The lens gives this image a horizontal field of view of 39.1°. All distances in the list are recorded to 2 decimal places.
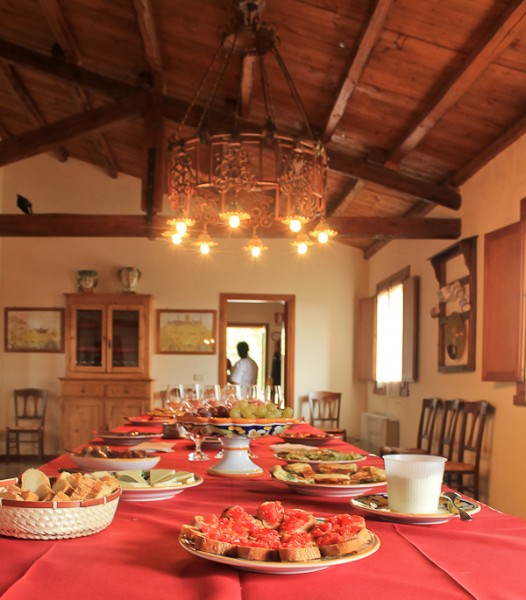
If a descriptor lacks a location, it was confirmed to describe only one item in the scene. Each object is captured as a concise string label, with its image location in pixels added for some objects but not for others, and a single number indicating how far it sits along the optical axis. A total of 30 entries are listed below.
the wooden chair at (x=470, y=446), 4.79
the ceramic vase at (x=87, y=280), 8.45
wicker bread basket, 1.29
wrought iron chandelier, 3.81
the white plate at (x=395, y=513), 1.46
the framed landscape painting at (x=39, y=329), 8.66
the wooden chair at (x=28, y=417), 8.34
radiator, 7.48
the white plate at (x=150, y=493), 1.69
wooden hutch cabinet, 8.24
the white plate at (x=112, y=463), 1.95
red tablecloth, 1.06
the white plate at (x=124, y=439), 3.26
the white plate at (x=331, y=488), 1.77
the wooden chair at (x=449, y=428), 5.39
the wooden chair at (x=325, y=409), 8.59
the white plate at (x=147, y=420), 4.44
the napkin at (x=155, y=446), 2.89
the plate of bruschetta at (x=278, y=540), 1.10
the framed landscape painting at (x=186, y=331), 8.67
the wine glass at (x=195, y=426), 2.14
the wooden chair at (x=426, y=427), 5.60
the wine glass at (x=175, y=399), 2.65
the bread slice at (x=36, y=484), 1.36
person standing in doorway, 8.86
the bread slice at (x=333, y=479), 1.80
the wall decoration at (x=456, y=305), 5.35
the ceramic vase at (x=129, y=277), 8.50
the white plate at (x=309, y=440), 3.31
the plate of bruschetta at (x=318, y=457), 2.35
